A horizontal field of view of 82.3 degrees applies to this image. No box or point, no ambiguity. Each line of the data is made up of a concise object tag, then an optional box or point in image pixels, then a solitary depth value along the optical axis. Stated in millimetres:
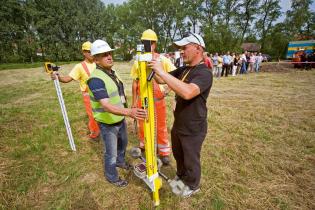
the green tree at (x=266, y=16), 37344
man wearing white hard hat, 2266
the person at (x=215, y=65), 14714
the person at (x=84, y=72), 3838
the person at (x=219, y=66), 14134
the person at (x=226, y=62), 14207
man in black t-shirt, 1832
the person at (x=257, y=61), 17609
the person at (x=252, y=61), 17312
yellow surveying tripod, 1780
